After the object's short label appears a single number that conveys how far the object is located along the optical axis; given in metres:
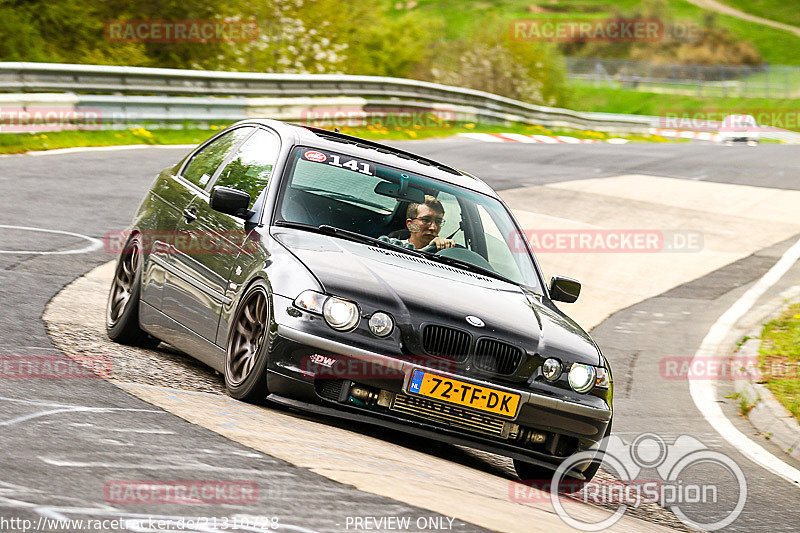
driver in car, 14.76
